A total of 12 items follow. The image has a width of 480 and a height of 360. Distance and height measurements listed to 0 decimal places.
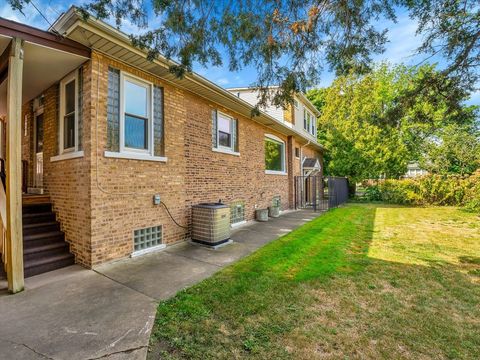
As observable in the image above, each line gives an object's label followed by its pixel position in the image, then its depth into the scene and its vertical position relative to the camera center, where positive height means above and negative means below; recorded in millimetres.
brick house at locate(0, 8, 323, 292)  4273 +910
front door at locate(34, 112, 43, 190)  6965 +966
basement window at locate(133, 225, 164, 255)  5802 -1361
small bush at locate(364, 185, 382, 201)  20384 -1077
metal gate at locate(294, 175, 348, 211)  14969 -788
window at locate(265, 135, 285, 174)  12672 +1467
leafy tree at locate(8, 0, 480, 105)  4109 +2650
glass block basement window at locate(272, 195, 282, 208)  12711 -1045
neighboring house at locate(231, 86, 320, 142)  15430 +4610
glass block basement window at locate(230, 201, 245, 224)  9520 -1166
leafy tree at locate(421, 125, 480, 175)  19516 +2279
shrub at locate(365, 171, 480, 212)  15086 -769
